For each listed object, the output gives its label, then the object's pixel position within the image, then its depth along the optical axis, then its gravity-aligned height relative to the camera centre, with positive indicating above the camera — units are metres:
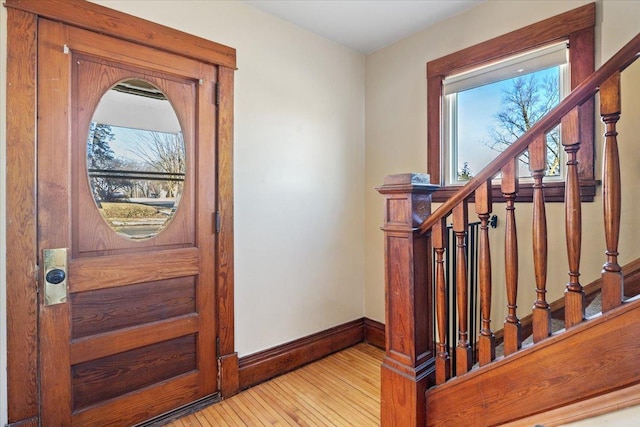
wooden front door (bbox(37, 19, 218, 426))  1.66 -0.23
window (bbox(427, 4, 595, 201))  1.93 +0.82
